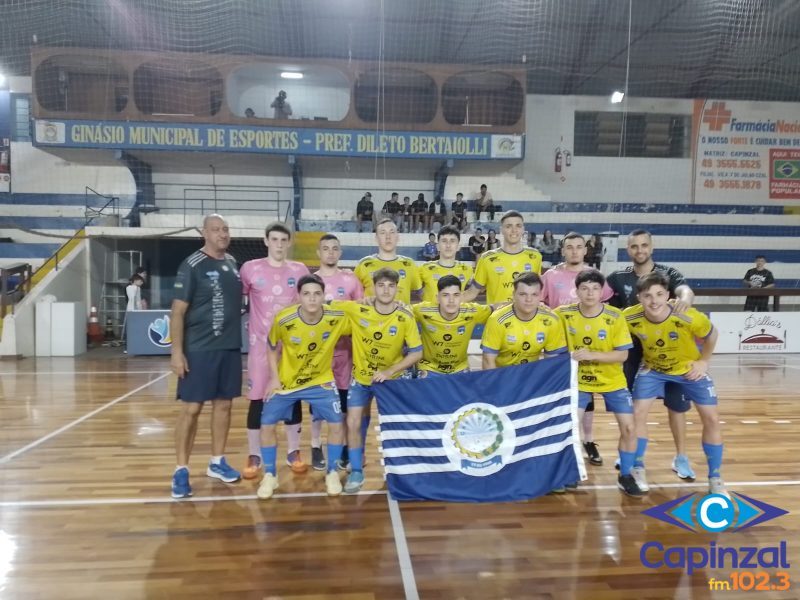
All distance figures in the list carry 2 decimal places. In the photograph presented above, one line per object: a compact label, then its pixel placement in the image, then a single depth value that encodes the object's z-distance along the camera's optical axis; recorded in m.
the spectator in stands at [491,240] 12.75
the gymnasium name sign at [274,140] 13.54
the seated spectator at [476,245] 12.88
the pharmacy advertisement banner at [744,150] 16.34
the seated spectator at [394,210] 14.09
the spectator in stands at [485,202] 14.34
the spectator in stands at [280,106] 14.46
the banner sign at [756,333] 10.67
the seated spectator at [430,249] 12.79
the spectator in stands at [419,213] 14.16
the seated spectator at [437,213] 14.27
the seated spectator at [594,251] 12.66
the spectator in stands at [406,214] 14.14
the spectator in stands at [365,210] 14.15
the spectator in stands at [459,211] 13.79
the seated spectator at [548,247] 13.44
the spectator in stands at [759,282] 11.45
